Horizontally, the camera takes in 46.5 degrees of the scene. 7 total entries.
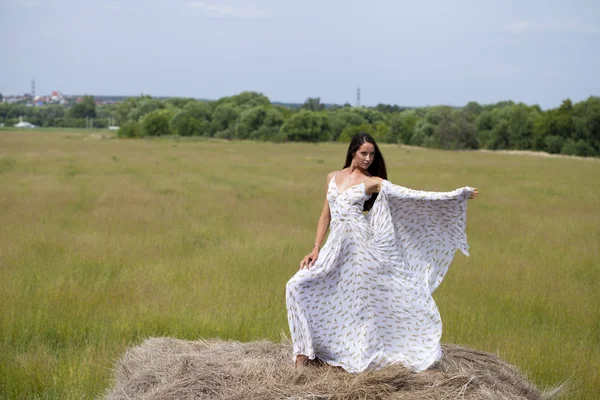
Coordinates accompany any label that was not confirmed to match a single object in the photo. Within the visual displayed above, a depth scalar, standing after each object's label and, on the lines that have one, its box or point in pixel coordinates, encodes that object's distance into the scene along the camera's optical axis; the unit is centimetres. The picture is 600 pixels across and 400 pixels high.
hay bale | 464
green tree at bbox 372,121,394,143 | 9180
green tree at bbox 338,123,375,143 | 9062
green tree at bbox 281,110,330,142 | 8888
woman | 521
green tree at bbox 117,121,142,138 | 7806
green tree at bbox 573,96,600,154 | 6512
